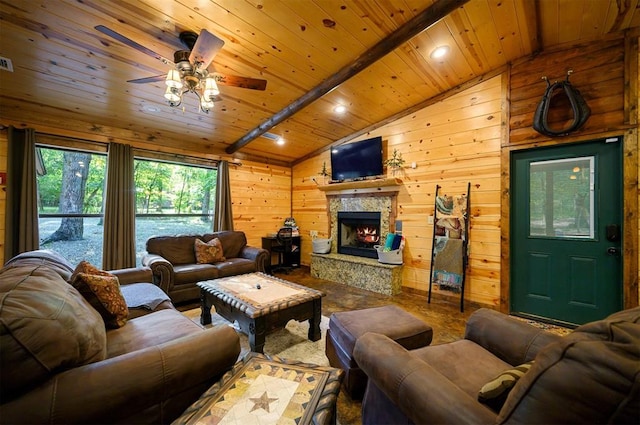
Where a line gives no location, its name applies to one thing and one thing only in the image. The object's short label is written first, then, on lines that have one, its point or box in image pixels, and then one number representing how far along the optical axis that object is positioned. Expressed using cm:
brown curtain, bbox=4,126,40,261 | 299
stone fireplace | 404
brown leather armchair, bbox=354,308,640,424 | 60
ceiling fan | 192
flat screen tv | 432
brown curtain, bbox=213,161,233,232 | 475
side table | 103
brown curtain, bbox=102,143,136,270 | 360
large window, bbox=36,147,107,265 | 334
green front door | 270
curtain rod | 332
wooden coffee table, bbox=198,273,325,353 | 209
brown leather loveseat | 326
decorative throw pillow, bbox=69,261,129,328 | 168
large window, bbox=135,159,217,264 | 416
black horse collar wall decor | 271
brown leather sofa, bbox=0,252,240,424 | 89
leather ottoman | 170
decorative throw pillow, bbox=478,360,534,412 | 88
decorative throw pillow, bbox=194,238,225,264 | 396
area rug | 221
